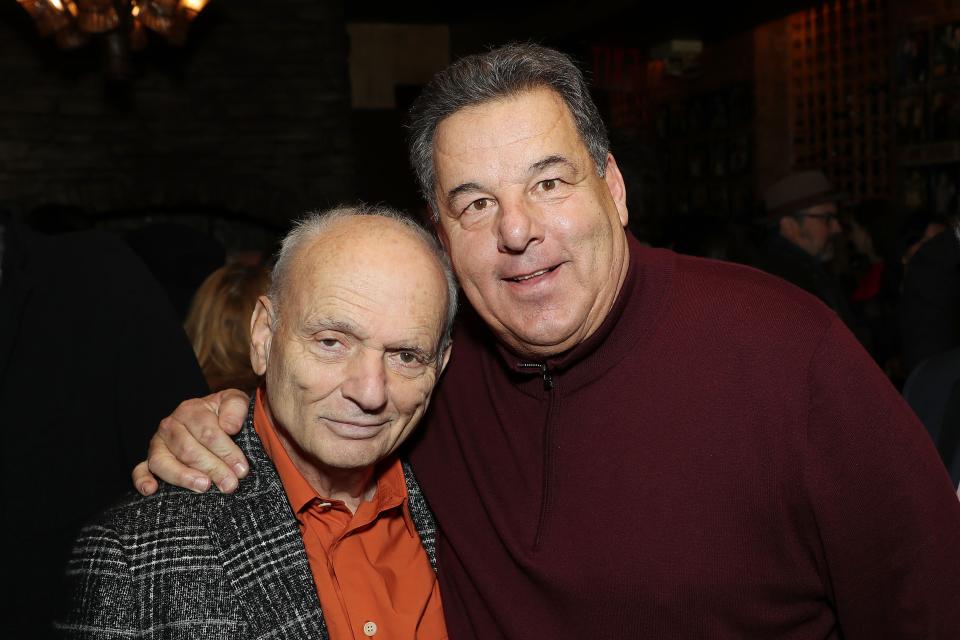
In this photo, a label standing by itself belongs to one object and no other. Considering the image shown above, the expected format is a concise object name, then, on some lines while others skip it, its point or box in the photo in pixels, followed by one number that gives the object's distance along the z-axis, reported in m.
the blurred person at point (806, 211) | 4.16
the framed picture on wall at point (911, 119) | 5.75
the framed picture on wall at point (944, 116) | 5.49
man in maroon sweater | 1.42
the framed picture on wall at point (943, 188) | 5.55
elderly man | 1.37
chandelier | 5.45
